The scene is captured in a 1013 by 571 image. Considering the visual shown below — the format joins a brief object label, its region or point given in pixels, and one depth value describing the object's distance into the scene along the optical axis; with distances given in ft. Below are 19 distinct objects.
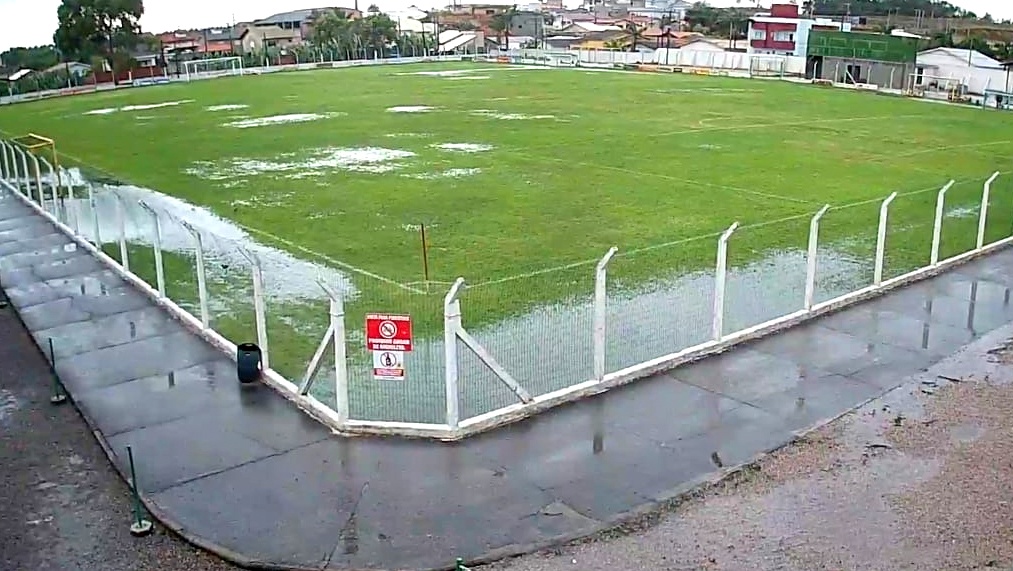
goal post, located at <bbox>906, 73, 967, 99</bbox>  175.32
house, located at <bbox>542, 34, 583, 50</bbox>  369.50
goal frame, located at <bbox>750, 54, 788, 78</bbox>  223.71
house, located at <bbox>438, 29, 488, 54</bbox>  350.02
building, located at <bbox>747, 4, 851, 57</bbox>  287.89
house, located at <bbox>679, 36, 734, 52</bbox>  298.35
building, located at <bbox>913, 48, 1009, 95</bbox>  181.27
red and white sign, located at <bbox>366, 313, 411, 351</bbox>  30.25
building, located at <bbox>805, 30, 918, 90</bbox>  192.54
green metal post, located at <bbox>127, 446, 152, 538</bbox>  25.44
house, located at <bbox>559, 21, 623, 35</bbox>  451.53
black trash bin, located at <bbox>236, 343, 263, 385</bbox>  36.01
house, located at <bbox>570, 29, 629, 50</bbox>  357.55
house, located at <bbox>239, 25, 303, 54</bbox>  412.96
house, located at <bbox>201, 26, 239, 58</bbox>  359.05
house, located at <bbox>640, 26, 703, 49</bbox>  334.85
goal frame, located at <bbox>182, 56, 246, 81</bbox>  249.16
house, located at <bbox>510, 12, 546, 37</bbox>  476.95
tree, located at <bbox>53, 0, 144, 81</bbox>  270.67
